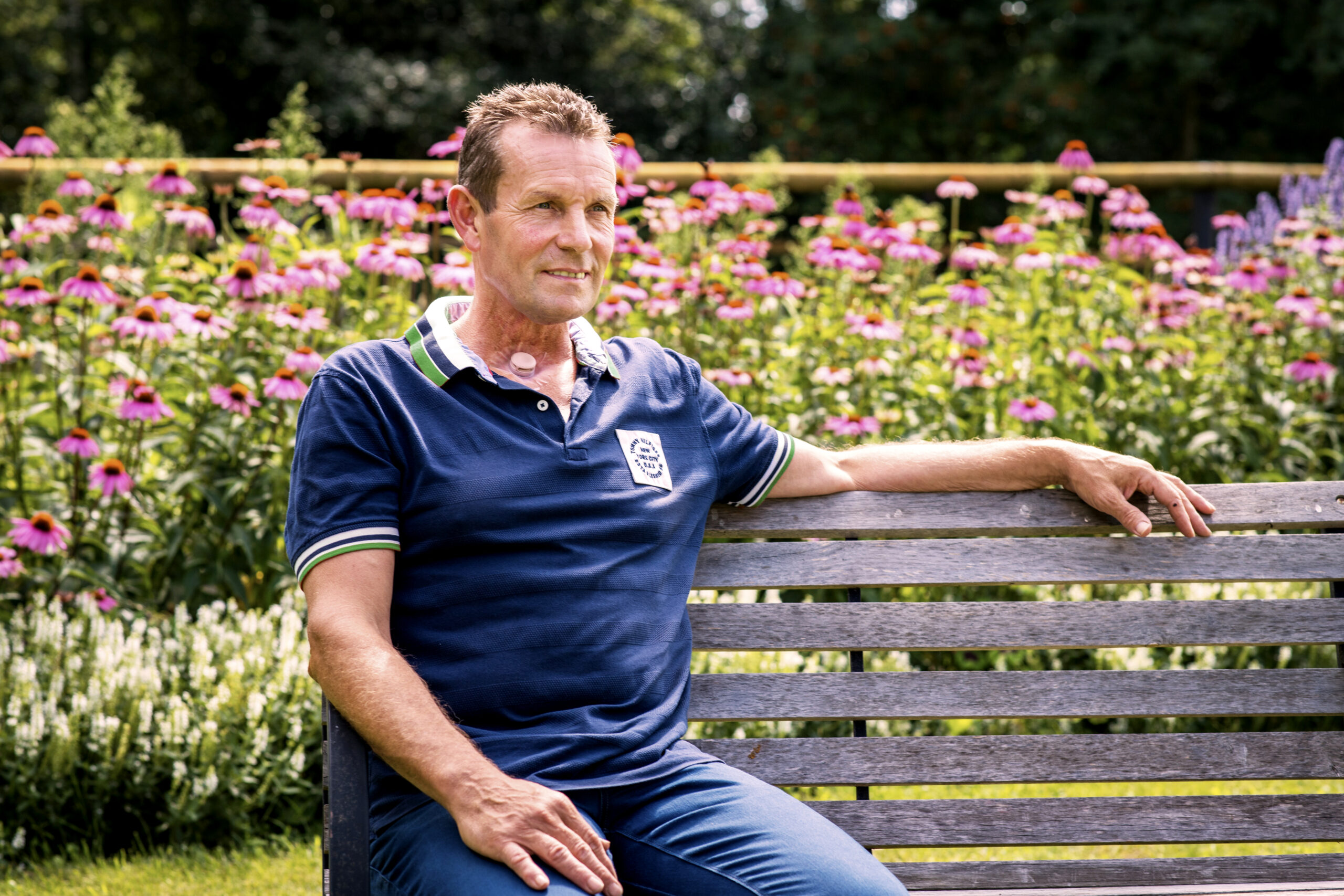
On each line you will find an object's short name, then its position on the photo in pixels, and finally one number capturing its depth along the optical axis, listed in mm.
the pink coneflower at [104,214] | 3672
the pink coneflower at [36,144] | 3926
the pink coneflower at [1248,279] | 4273
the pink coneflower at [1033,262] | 4203
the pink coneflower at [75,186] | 3988
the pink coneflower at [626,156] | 4082
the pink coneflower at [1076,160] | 4641
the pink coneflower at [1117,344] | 4051
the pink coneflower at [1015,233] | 4215
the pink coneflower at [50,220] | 3730
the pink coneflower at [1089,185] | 4535
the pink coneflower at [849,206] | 4441
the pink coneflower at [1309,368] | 4035
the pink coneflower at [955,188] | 4668
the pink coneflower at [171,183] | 3854
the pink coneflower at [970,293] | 3982
